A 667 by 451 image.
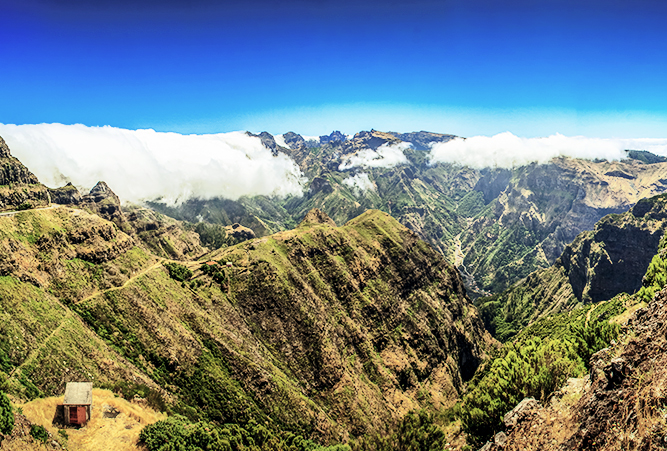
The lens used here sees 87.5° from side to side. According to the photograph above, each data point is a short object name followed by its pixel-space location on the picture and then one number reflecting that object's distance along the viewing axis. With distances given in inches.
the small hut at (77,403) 2787.9
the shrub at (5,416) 2173.2
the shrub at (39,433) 2381.8
